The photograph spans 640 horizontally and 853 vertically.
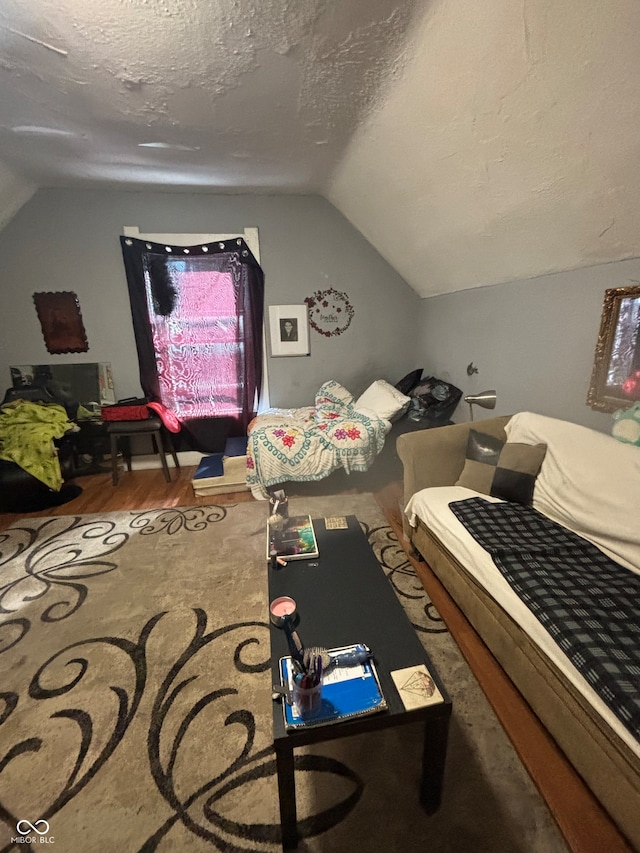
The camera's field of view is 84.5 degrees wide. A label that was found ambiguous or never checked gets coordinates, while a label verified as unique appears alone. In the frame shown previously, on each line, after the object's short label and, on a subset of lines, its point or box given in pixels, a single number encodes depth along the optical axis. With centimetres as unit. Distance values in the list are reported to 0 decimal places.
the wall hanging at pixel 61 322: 320
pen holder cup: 91
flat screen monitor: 330
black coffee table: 90
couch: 96
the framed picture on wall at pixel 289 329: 355
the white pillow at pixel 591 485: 143
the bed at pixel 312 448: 273
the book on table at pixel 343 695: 91
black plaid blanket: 97
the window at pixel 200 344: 332
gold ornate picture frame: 163
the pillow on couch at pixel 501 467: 182
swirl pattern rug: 98
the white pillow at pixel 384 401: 291
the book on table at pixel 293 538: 157
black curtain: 321
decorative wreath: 360
